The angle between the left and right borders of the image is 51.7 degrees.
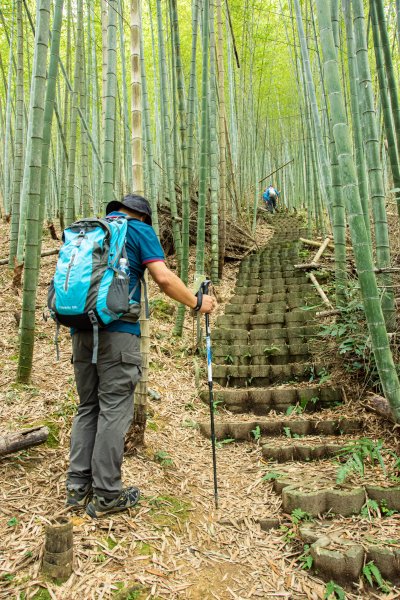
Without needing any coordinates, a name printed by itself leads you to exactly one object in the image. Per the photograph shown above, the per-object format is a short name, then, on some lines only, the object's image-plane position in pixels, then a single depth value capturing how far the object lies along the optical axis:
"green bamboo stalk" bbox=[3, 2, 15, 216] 5.04
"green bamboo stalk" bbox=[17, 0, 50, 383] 2.12
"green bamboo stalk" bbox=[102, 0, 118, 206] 2.14
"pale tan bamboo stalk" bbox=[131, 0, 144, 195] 2.02
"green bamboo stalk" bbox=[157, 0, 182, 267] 4.11
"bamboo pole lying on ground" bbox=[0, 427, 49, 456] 1.72
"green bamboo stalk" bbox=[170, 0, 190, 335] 3.76
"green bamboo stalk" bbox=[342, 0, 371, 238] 2.59
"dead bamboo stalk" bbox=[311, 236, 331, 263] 5.16
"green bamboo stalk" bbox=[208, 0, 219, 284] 4.76
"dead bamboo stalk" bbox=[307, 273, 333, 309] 3.70
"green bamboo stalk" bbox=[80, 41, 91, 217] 4.08
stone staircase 1.62
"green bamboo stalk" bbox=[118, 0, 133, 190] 4.69
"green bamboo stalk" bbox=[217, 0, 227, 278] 5.04
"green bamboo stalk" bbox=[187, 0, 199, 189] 3.67
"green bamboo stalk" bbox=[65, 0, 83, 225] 3.41
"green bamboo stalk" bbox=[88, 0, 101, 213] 4.98
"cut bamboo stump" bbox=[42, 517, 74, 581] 1.26
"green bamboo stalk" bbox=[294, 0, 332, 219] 4.45
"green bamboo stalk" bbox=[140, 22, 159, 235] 3.98
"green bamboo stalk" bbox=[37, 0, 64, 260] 2.27
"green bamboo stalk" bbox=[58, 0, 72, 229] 4.30
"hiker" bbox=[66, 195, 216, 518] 1.58
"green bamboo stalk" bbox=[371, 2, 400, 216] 2.63
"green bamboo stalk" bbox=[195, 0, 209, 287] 3.68
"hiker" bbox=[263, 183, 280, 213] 11.91
